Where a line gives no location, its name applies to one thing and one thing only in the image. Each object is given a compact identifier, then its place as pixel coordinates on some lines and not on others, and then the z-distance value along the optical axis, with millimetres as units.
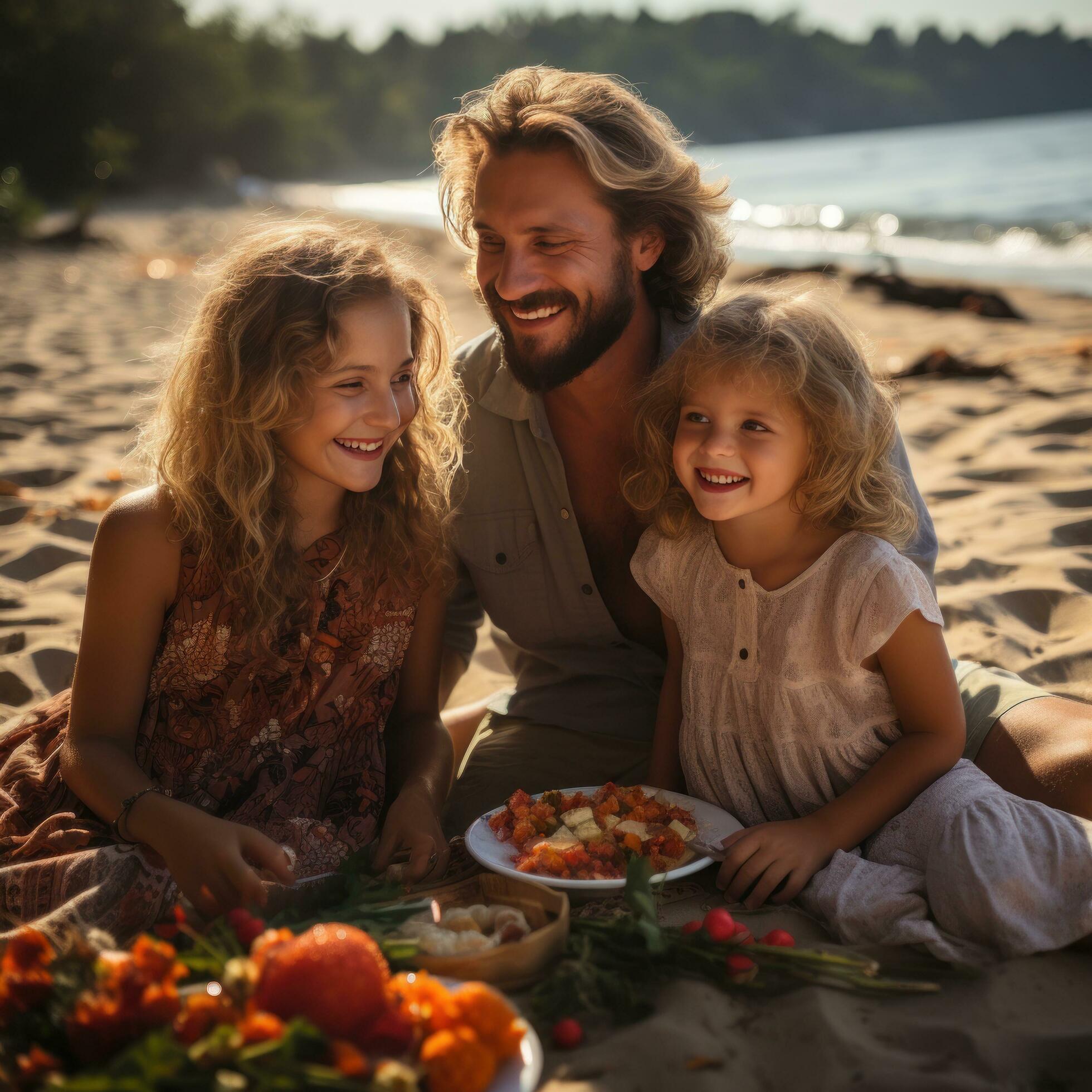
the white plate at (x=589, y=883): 2176
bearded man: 3217
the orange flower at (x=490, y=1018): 1472
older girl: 2438
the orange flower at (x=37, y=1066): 1409
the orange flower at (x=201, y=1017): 1422
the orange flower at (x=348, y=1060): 1350
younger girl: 2191
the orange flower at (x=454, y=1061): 1409
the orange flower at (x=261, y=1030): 1367
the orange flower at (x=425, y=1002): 1474
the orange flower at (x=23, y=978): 1508
